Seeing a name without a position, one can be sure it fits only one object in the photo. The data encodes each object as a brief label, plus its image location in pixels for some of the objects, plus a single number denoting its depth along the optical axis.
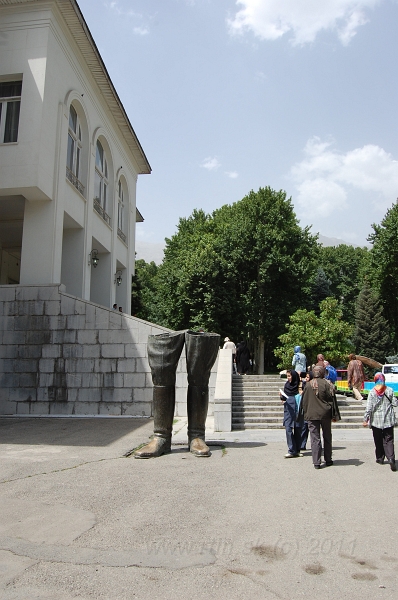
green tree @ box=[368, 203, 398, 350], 35.04
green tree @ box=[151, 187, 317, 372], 32.59
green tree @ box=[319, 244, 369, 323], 61.69
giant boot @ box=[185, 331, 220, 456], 7.52
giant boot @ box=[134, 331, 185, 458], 7.43
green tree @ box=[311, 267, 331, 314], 53.06
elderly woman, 7.32
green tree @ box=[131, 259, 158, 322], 46.01
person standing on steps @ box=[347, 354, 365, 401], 17.14
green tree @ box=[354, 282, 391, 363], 46.00
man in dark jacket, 7.30
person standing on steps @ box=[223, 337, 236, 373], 19.19
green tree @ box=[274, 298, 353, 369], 28.09
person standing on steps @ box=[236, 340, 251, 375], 23.12
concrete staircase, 12.56
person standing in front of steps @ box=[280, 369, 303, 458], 8.00
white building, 14.40
